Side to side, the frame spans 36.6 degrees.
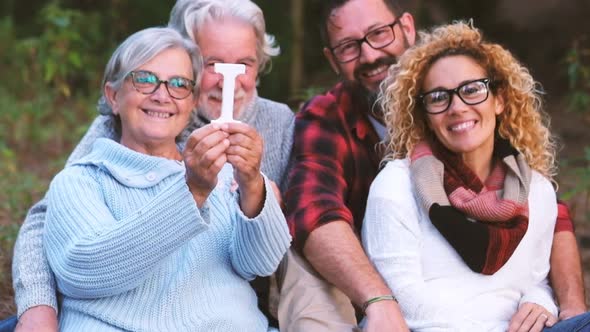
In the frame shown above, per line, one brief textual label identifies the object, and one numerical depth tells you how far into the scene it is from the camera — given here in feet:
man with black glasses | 9.82
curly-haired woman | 9.54
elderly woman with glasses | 7.90
